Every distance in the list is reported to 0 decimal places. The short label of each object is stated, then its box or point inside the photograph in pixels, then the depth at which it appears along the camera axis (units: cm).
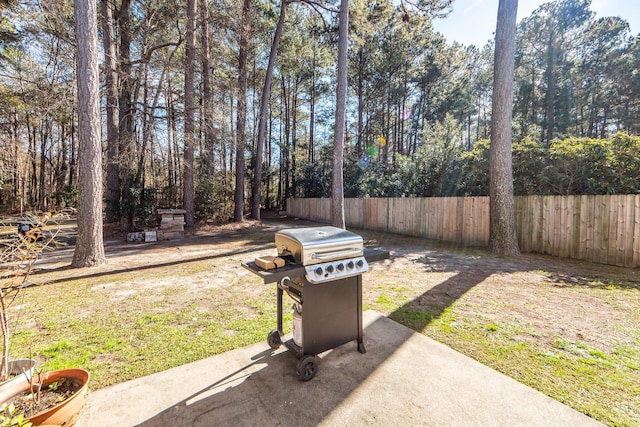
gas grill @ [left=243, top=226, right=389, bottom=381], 175
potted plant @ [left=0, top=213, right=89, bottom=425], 126
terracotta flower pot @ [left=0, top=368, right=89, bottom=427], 120
